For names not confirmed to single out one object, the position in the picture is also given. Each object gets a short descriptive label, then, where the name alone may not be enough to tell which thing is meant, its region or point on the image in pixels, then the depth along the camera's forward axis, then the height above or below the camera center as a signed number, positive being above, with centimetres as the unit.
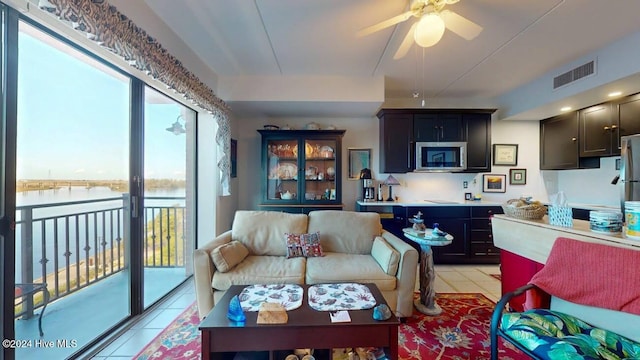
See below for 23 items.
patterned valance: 133 +88
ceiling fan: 173 +115
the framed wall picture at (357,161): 438 +31
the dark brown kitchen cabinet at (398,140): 400 +61
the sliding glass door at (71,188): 140 -7
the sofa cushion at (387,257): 219 -69
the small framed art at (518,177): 427 +4
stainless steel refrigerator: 259 +13
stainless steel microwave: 396 +36
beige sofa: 216 -74
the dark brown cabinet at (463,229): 380 -73
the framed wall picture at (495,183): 428 -6
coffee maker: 422 -11
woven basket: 209 -26
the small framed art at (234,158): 396 +34
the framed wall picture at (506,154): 428 +42
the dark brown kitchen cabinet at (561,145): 355 +52
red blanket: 134 -54
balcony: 169 -78
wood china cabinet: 402 +15
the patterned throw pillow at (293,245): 257 -66
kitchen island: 158 -47
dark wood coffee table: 138 -84
